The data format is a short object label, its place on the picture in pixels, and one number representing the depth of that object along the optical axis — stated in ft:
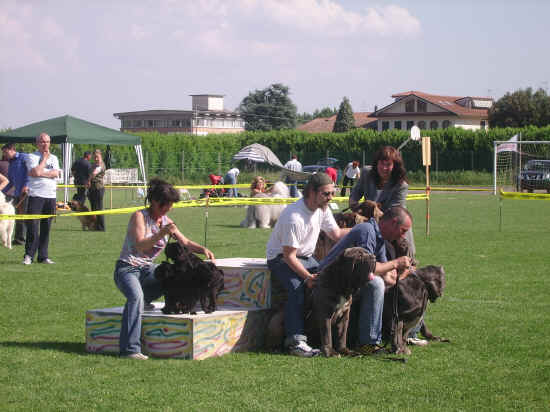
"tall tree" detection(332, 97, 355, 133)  336.49
